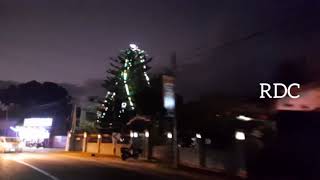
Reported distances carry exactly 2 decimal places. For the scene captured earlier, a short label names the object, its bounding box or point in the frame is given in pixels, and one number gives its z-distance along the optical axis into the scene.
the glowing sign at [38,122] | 36.48
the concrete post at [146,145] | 18.68
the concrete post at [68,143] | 27.64
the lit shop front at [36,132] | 33.20
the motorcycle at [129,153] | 18.47
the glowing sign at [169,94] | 14.61
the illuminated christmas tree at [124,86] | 25.46
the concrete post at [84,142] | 25.80
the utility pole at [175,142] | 14.18
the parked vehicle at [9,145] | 21.97
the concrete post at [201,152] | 14.32
